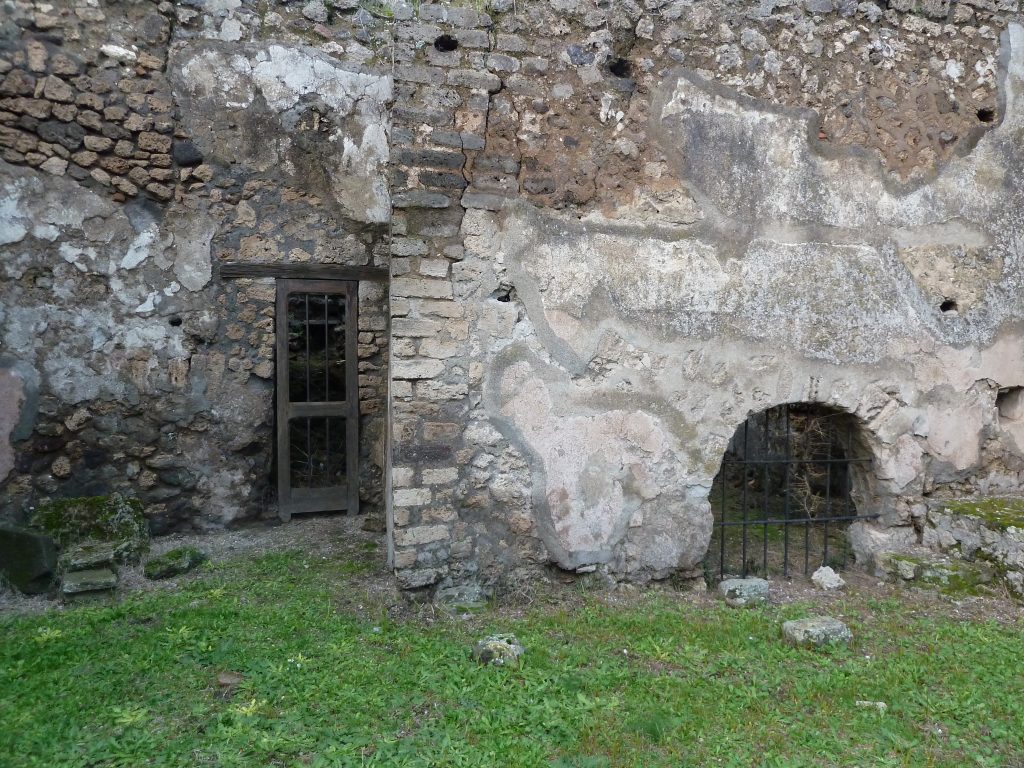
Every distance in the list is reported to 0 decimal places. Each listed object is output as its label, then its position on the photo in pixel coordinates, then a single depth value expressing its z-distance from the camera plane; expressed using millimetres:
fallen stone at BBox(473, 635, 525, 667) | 3230
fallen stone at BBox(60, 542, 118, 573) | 4205
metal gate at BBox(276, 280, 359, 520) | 5758
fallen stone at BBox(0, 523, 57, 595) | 4129
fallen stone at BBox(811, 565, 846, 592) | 4320
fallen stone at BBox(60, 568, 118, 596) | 4012
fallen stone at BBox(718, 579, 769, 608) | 4043
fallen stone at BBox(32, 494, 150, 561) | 4559
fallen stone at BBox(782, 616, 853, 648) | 3479
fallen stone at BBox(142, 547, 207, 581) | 4426
